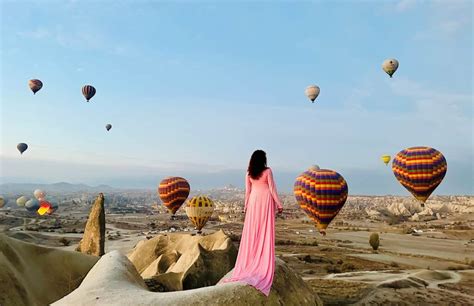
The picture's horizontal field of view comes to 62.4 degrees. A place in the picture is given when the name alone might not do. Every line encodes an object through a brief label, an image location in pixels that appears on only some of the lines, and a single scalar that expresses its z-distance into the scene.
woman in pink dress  8.54
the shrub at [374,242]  57.30
